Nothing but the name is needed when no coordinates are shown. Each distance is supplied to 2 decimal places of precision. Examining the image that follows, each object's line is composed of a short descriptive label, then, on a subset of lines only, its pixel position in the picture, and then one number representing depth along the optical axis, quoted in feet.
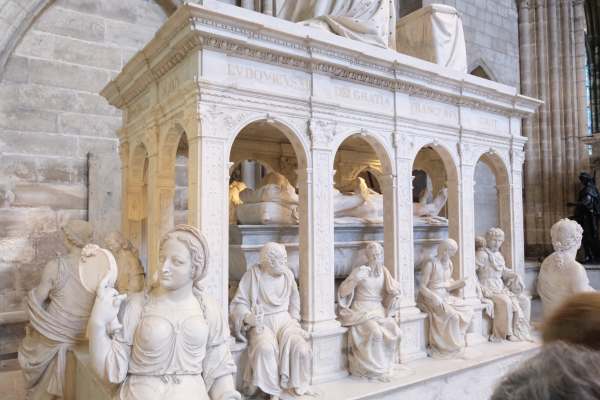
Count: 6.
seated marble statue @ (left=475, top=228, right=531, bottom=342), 17.99
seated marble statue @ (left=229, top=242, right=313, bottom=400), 12.04
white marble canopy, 12.47
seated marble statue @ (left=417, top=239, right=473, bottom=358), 15.96
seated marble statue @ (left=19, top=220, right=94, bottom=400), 12.50
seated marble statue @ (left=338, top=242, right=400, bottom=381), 13.69
